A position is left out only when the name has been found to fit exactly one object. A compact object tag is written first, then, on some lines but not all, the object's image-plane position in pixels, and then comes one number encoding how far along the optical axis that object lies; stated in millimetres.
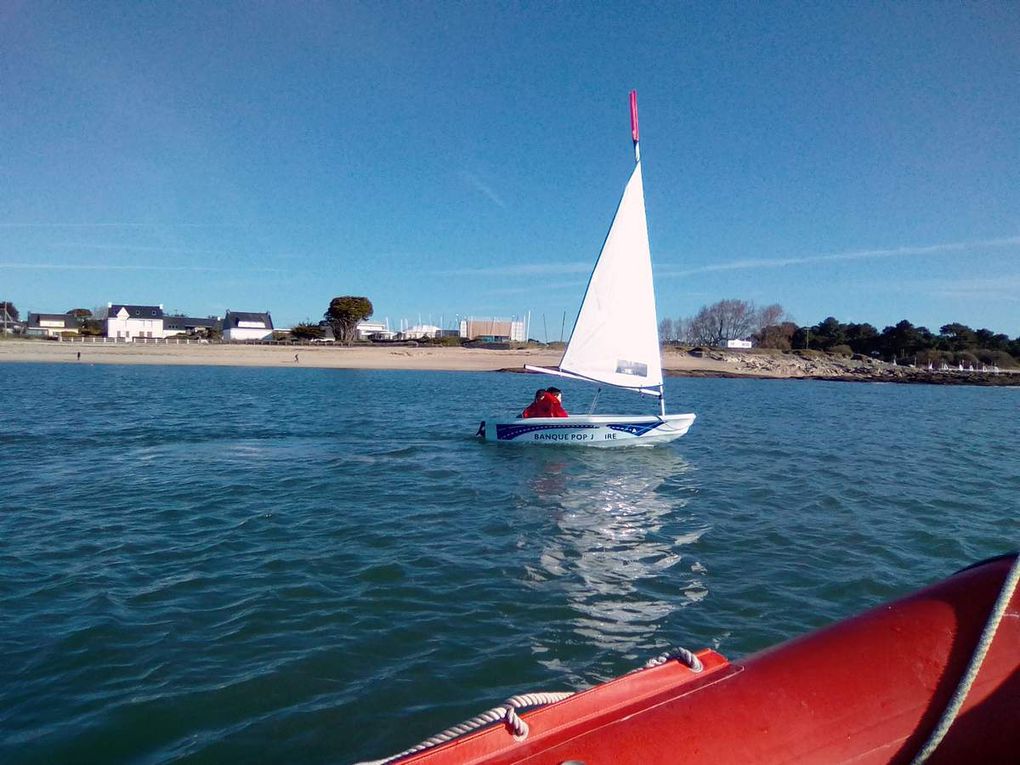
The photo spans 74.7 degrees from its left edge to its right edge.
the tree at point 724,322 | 115688
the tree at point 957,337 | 92375
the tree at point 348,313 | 91500
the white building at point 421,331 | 128875
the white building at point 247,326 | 100750
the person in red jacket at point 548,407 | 18297
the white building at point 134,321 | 96625
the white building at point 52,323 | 105144
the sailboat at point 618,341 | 17266
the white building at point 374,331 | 114675
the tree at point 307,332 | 96688
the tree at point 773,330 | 103919
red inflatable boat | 2678
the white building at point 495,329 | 129375
